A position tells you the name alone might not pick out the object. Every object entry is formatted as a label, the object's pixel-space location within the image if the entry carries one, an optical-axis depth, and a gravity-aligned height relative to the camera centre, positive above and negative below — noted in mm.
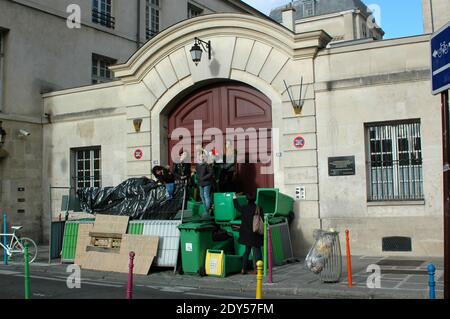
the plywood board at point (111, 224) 12382 -727
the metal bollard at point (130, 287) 6996 -1244
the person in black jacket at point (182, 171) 13844 +563
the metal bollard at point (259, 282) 6430 -1107
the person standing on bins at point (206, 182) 13023 +239
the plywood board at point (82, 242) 12708 -1163
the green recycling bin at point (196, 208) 12967 -391
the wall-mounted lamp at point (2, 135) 17234 +1949
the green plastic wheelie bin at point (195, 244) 11297 -1135
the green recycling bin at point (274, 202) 13120 -294
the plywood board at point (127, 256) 11734 -1446
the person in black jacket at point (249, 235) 11141 -930
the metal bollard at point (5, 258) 13406 -1601
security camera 18109 +2107
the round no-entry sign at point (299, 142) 14052 +1284
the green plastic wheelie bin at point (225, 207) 12508 -372
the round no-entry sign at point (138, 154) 16594 +1219
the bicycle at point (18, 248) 13531 -1385
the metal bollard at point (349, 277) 9352 -1547
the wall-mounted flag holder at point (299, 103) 14102 +2323
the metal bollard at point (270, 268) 10012 -1471
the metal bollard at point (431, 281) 6453 -1132
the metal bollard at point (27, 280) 7504 -1225
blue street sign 6281 +1564
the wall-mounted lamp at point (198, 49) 15031 +4079
